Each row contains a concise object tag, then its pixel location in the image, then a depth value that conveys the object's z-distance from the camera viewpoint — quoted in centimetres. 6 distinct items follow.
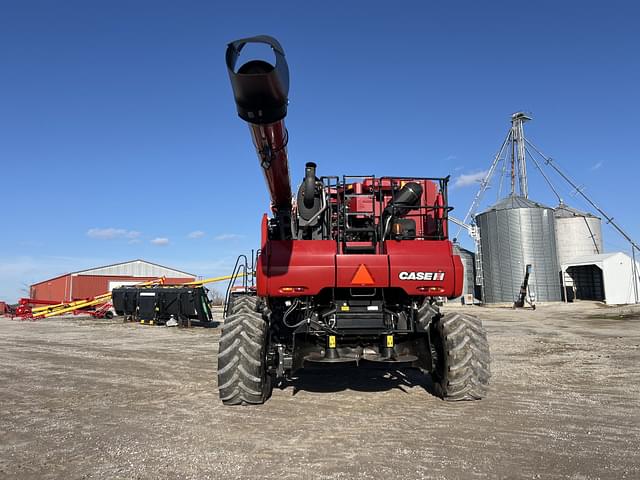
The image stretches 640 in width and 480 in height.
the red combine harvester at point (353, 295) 639
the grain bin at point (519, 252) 3741
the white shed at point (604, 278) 3619
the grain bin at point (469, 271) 4353
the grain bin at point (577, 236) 4103
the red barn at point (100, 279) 4962
